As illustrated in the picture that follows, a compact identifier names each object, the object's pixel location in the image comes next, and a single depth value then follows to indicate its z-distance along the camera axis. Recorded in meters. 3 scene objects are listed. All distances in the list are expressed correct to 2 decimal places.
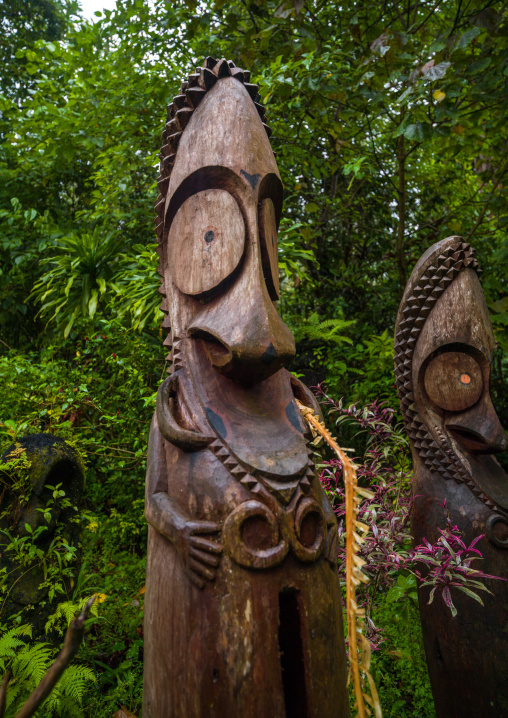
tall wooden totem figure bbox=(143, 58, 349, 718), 1.23
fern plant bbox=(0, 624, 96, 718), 1.70
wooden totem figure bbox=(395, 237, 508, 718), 2.00
